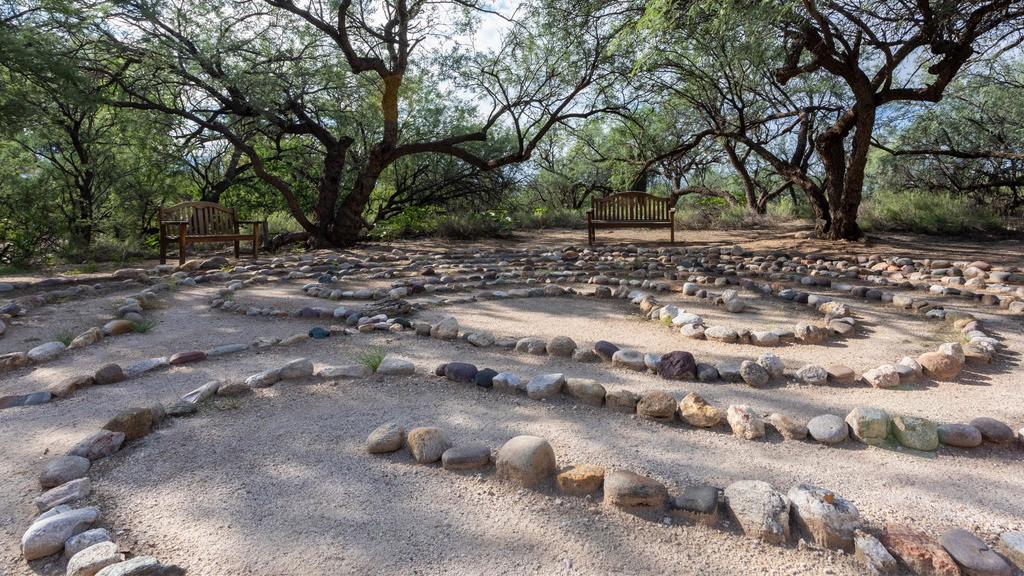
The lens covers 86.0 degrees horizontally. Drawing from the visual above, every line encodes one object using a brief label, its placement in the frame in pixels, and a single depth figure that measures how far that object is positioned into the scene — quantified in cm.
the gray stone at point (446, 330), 384
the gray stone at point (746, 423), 226
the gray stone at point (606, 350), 335
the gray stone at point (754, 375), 290
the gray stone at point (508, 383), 278
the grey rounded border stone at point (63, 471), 188
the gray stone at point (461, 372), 294
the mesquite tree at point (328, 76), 908
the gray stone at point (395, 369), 306
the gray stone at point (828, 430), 220
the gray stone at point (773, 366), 299
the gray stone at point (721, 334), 376
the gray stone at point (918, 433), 214
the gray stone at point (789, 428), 224
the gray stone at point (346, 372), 302
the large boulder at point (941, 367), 295
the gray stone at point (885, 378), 284
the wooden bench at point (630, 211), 1047
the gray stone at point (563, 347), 345
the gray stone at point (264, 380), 288
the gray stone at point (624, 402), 256
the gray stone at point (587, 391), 263
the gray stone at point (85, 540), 152
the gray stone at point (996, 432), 216
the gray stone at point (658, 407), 244
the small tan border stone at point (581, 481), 184
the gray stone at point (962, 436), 214
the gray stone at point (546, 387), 272
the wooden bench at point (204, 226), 814
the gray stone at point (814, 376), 290
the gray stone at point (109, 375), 296
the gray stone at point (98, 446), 208
